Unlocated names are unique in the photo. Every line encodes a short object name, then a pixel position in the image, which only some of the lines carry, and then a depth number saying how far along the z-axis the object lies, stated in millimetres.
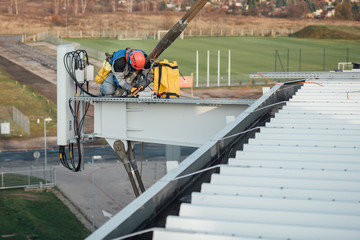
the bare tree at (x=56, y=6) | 180250
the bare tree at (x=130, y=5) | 191700
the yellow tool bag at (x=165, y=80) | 24672
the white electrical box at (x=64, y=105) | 25125
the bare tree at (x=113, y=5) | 185950
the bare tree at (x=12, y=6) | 181050
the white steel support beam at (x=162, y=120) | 23406
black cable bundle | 25250
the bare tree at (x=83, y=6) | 184175
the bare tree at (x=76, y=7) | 182225
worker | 24859
